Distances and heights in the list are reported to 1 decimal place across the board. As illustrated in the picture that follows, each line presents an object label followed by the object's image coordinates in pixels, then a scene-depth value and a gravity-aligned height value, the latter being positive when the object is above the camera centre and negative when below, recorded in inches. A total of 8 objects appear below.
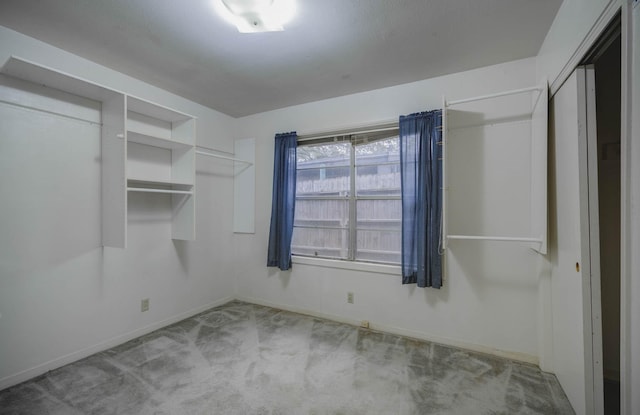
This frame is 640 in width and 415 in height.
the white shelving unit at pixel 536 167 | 76.0 +11.9
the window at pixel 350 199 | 113.4 +4.4
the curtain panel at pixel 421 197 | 97.9 +4.3
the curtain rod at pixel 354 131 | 111.7 +33.7
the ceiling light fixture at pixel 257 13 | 63.1 +46.7
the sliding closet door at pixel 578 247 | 59.7 -9.0
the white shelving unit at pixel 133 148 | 81.9 +22.9
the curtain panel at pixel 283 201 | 128.4 +3.6
